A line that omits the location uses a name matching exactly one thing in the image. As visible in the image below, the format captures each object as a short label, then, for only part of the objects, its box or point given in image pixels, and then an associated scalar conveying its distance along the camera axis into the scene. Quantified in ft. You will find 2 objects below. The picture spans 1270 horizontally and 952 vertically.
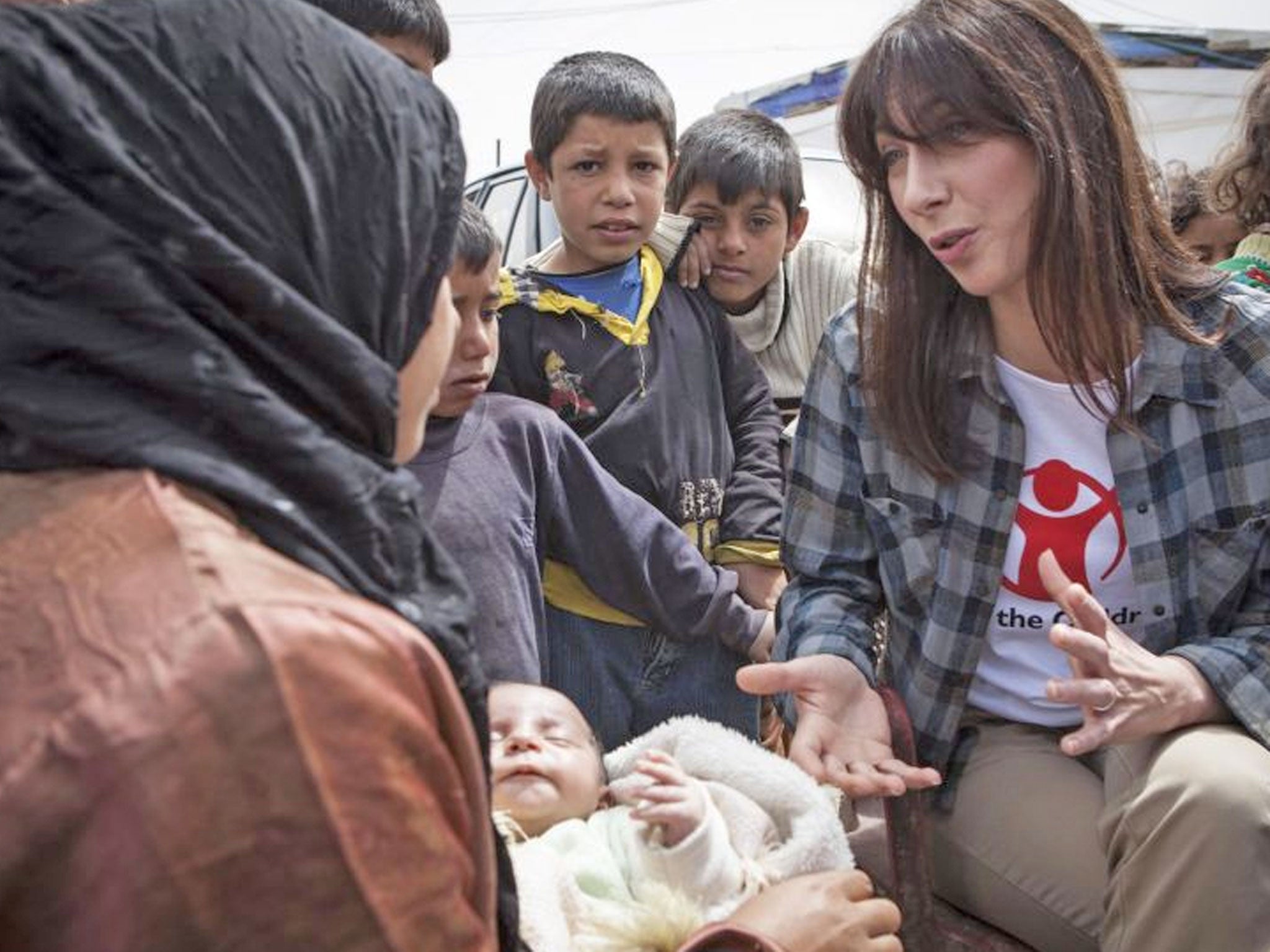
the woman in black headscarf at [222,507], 2.84
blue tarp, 35.40
